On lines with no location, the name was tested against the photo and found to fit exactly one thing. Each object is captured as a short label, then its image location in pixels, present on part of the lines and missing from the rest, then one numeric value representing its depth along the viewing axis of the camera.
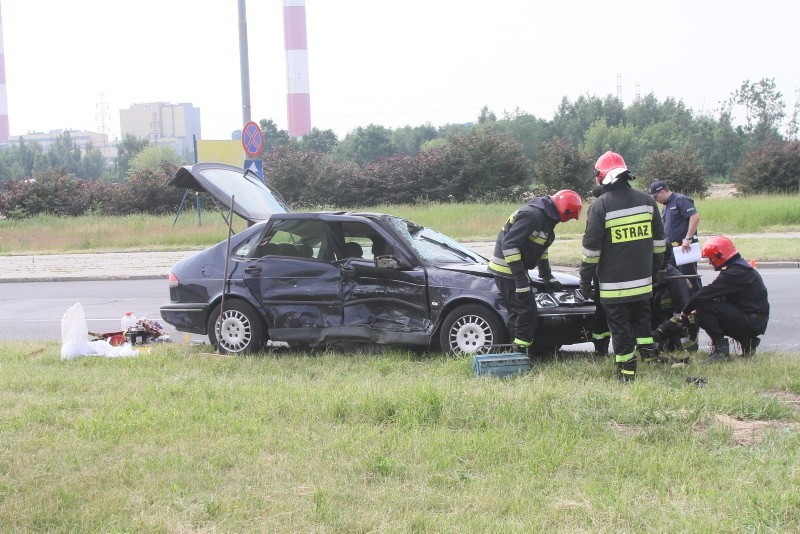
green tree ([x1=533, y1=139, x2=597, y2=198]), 38.62
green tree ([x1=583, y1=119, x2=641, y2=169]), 74.66
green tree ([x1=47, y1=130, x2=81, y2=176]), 115.04
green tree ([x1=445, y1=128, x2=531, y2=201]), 40.38
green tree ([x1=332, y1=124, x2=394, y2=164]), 87.87
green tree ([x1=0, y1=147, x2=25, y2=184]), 99.62
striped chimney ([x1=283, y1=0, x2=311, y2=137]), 102.31
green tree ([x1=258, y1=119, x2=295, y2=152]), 81.56
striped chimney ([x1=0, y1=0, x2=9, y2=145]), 115.00
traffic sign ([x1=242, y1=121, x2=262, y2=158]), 15.70
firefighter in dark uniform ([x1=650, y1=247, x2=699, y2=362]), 7.52
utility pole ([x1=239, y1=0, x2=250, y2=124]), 17.08
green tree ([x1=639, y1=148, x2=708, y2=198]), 37.50
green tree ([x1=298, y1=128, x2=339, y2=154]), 97.25
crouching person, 7.16
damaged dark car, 7.54
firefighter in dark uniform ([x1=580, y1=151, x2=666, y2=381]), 6.52
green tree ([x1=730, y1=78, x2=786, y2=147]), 66.81
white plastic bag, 8.43
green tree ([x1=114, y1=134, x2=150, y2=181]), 109.49
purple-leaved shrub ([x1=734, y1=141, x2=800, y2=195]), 38.16
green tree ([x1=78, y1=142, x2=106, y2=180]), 116.19
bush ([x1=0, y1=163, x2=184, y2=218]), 39.47
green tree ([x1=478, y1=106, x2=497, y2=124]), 109.56
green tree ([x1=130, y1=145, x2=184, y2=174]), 91.81
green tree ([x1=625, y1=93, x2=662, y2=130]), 92.81
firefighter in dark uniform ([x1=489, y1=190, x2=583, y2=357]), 7.05
